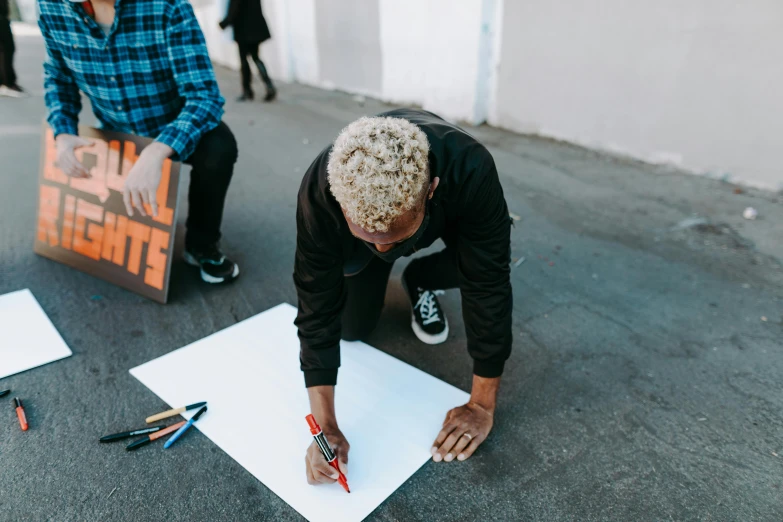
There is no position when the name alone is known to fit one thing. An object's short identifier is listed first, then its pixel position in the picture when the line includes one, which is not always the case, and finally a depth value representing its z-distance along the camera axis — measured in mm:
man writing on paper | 962
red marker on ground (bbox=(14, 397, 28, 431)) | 1526
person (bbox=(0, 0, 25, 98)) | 2965
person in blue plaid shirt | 1963
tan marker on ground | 1547
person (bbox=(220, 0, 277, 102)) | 5461
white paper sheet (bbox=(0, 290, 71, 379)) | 1809
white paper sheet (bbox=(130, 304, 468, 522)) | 1358
